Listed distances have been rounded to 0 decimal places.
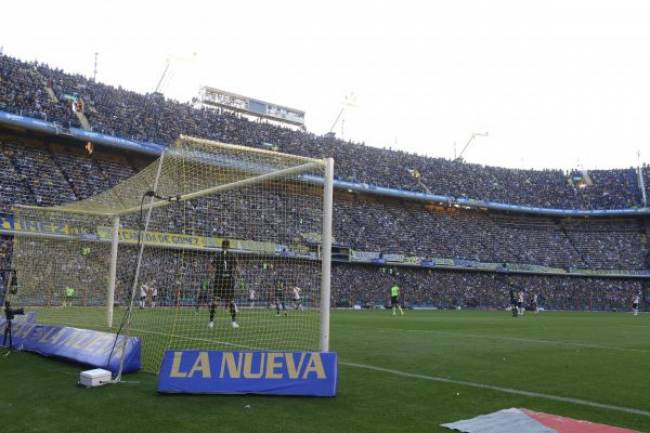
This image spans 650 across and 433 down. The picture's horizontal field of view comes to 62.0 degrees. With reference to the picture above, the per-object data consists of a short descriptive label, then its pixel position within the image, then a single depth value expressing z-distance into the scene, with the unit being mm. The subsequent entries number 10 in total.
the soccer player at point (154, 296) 21738
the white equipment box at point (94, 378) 6684
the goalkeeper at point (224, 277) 12562
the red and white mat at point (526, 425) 4895
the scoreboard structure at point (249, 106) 54500
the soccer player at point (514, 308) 30930
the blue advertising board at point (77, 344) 7703
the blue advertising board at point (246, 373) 6414
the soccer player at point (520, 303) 33000
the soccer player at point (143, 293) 21905
